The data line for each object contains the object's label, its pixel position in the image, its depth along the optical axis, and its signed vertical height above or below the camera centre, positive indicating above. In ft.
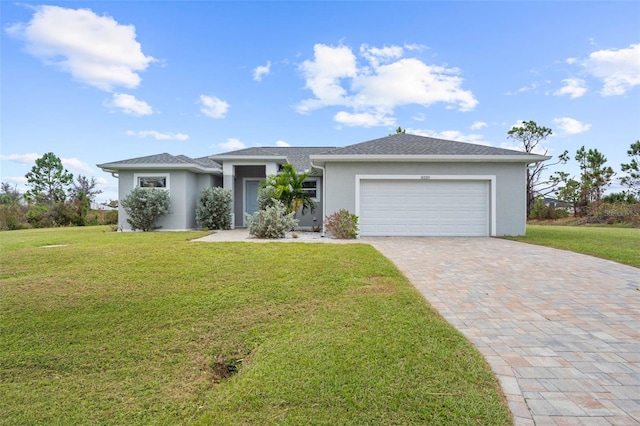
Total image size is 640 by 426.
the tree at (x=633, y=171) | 75.66 +10.47
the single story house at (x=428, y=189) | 38.75 +3.05
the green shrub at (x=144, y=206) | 44.11 +1.01
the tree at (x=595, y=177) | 81.97 +9.62
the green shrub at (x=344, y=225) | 36.94 -1.53
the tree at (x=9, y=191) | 79.36 +5.88
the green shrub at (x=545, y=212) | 82.89 +0.07
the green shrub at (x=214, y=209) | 47.98 +0.60
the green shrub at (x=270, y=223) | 36.45 -1.27
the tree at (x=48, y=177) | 97.66 +11.91
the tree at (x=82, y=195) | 65.51 +4.44
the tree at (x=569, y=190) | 83.82 +6.18
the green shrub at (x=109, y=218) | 66.59 -1.12
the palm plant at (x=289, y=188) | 42.60 +3.53
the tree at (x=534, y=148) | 92.63 +20.48
